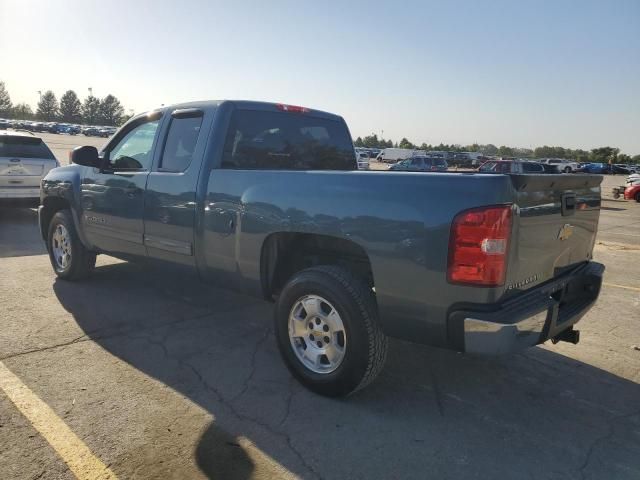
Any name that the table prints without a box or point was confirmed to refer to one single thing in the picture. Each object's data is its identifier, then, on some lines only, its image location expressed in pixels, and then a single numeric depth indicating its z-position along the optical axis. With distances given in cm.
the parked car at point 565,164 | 4825
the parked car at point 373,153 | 7912
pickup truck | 270
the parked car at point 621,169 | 6288
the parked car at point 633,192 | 2434
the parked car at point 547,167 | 2042
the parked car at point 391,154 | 6794
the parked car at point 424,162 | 3275
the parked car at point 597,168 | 5822
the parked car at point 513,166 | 1855
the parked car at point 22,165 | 953
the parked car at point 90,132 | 8238
